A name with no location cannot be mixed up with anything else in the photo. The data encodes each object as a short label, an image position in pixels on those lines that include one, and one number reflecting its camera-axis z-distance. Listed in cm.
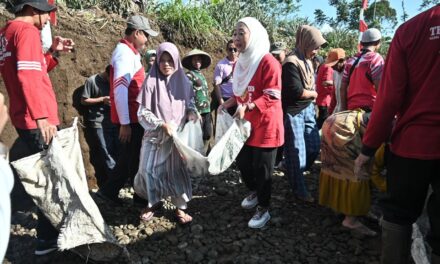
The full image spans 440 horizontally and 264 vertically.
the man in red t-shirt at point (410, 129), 200
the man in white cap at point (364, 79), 332
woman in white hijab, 325
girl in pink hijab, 329
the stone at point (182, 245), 321
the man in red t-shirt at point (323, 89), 598
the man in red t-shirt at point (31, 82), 263
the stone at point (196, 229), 343
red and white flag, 872
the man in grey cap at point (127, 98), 346
